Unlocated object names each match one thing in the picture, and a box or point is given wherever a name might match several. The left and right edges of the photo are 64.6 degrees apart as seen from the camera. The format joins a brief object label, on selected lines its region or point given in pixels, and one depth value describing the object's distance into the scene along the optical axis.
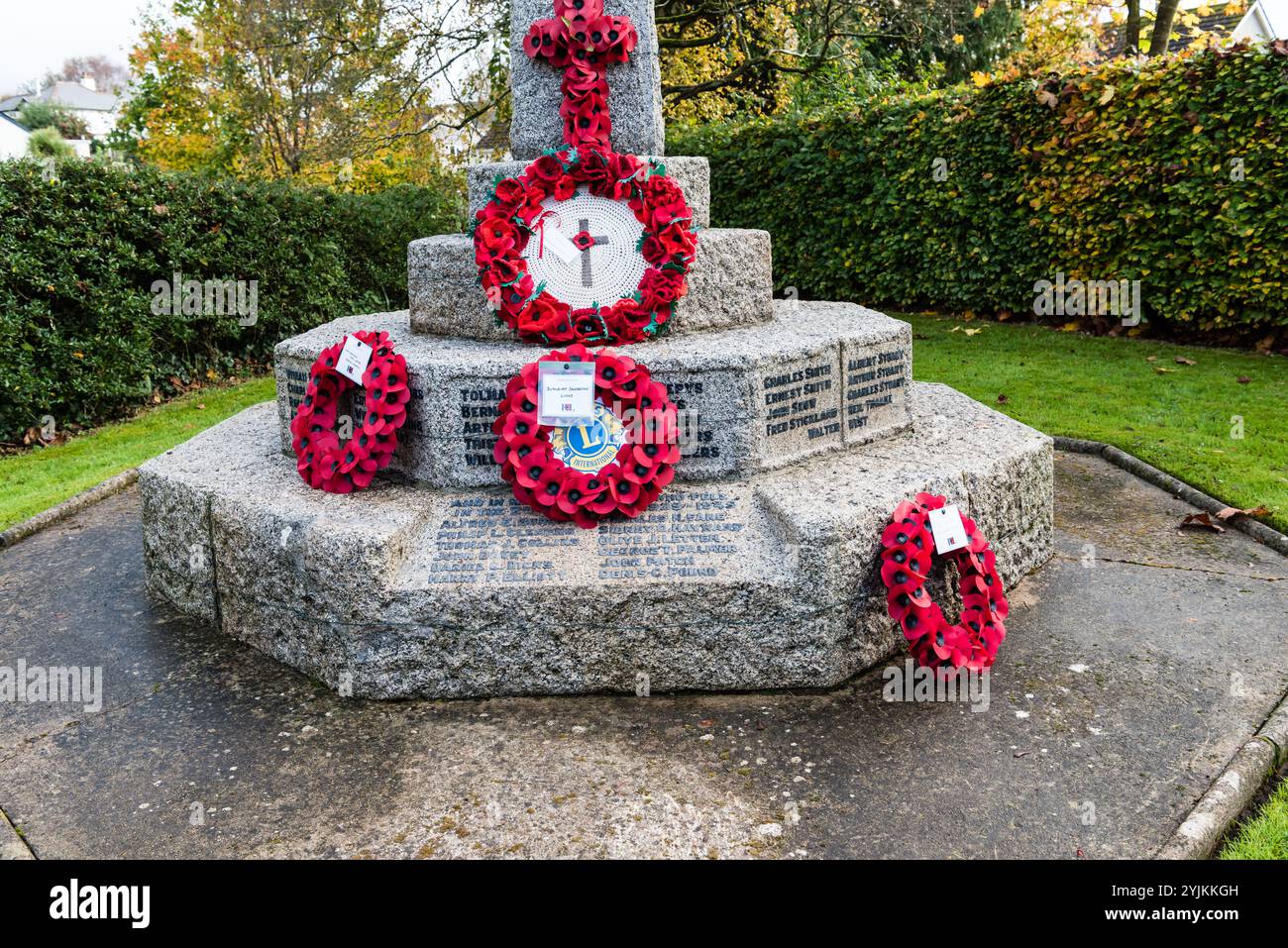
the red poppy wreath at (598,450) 4.09
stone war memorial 3.83
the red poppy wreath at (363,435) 4.34
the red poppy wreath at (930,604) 3.74
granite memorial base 3.81
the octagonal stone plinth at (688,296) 4.94
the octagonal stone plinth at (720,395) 4.36
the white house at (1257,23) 31.27
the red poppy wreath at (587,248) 4.71
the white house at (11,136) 52.32
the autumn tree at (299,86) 13.20
